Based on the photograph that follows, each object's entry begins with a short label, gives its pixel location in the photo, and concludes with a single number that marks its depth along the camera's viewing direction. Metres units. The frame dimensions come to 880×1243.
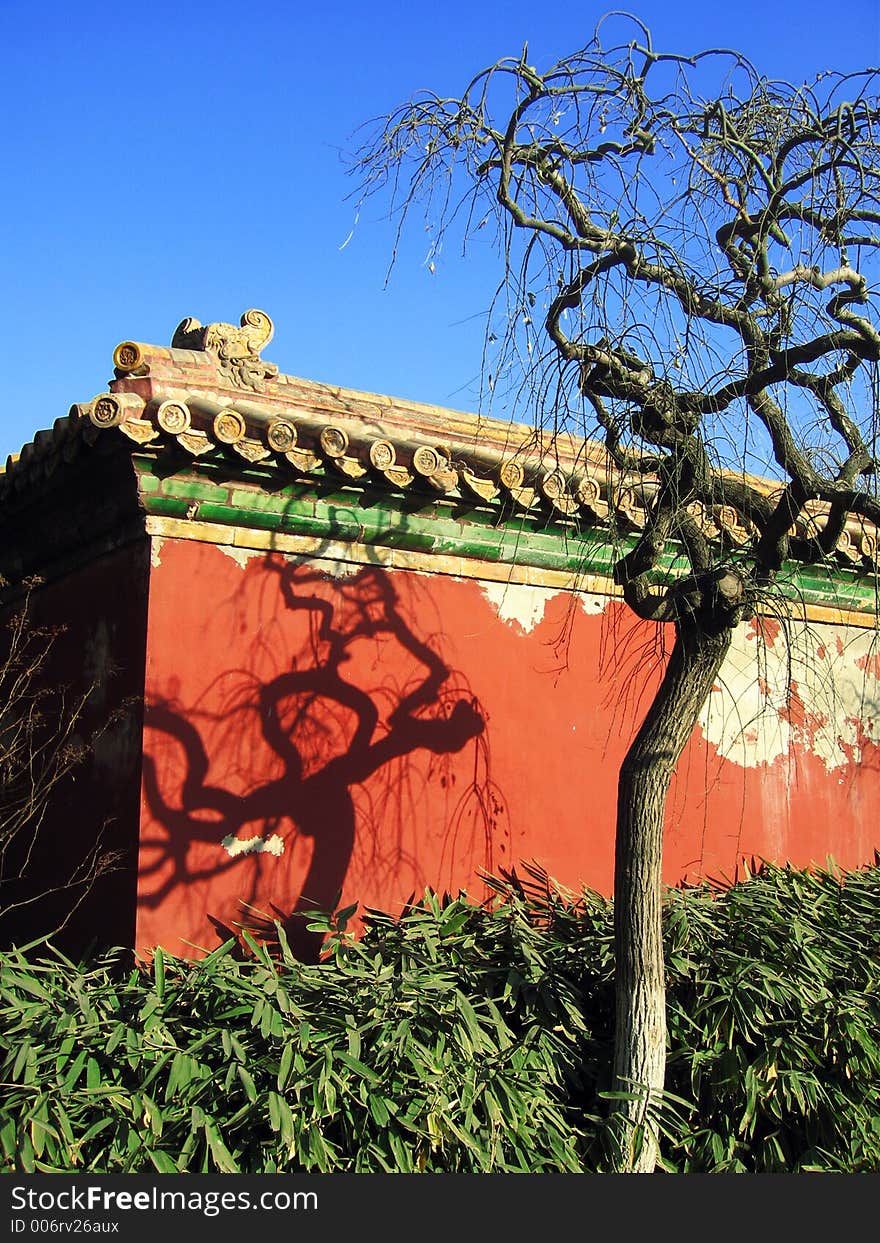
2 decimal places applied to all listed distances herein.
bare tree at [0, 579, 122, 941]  5.21
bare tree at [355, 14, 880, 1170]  4.21
